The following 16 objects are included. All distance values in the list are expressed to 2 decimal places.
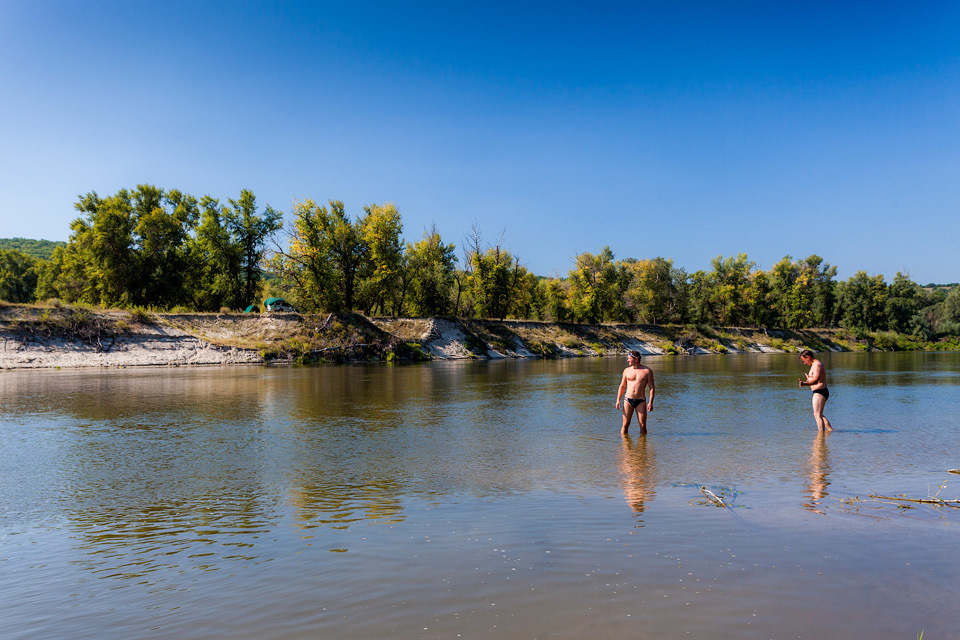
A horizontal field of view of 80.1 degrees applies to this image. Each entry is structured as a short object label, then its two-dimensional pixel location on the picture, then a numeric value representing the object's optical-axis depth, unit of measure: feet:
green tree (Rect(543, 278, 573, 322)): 290.97
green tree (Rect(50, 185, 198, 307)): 198.39
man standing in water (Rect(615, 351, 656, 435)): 48.29
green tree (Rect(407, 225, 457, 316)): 256.11
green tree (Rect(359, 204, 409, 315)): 226.38
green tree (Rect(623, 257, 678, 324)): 341.19
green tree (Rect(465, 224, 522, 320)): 268.00
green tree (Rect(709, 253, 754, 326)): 341.41
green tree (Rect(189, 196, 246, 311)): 209.05
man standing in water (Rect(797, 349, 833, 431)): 50.35
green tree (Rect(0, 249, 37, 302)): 302.04
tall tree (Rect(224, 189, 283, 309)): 212.64
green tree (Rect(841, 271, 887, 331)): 359.05
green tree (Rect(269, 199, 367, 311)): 211.00
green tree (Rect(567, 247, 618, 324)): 294.15
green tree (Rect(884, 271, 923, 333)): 359.87
